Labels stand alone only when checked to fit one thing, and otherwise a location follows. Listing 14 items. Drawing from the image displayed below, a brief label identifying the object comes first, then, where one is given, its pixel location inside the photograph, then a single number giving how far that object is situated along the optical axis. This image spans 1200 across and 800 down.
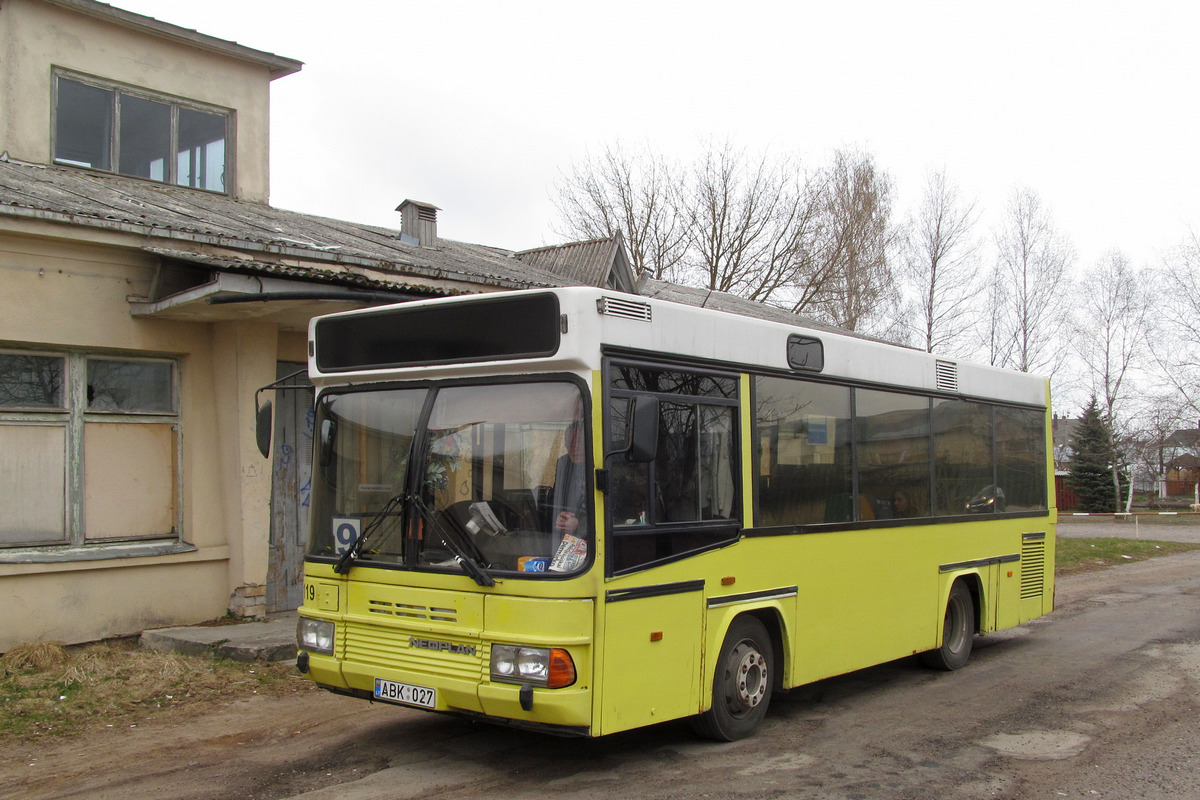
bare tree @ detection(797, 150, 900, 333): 36.84
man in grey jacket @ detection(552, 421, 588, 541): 5.38
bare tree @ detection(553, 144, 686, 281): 34.38
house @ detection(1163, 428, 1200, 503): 57.04
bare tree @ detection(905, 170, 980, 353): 42.41
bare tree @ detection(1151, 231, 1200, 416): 43.47
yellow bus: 5.39
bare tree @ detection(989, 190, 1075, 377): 44.59
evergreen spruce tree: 46.72
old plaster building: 9.30
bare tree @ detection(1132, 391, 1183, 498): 44.53
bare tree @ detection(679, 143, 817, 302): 34.50
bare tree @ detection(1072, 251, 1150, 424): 46.96
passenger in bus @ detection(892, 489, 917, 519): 8.21
